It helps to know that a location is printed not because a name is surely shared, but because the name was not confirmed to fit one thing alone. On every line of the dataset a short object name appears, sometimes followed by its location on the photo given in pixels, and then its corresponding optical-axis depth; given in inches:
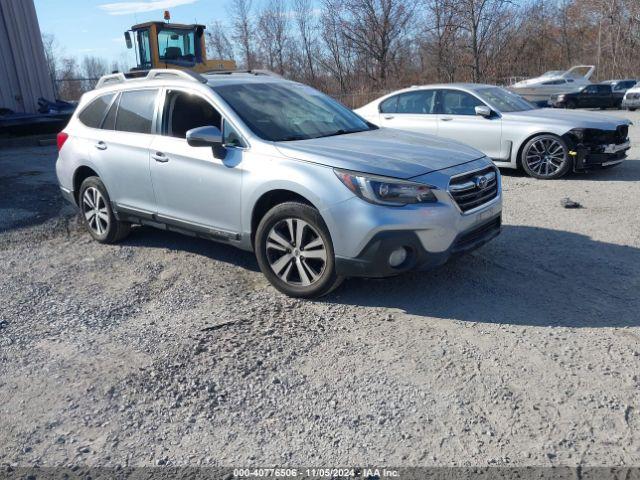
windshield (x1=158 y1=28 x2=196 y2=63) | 685.9
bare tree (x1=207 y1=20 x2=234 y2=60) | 1732.3
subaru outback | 162.7
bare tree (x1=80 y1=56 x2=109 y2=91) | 2610.7
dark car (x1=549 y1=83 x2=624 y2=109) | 1075.9
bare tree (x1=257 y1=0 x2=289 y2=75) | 1659.7
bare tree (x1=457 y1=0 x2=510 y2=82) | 890.7
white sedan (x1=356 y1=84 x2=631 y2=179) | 342.0
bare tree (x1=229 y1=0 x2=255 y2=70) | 1699.1
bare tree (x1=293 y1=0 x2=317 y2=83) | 1555.1
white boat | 1119.6
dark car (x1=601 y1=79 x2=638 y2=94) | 1111.0
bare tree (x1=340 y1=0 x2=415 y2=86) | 1386.6
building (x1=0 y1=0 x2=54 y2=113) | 669.9
